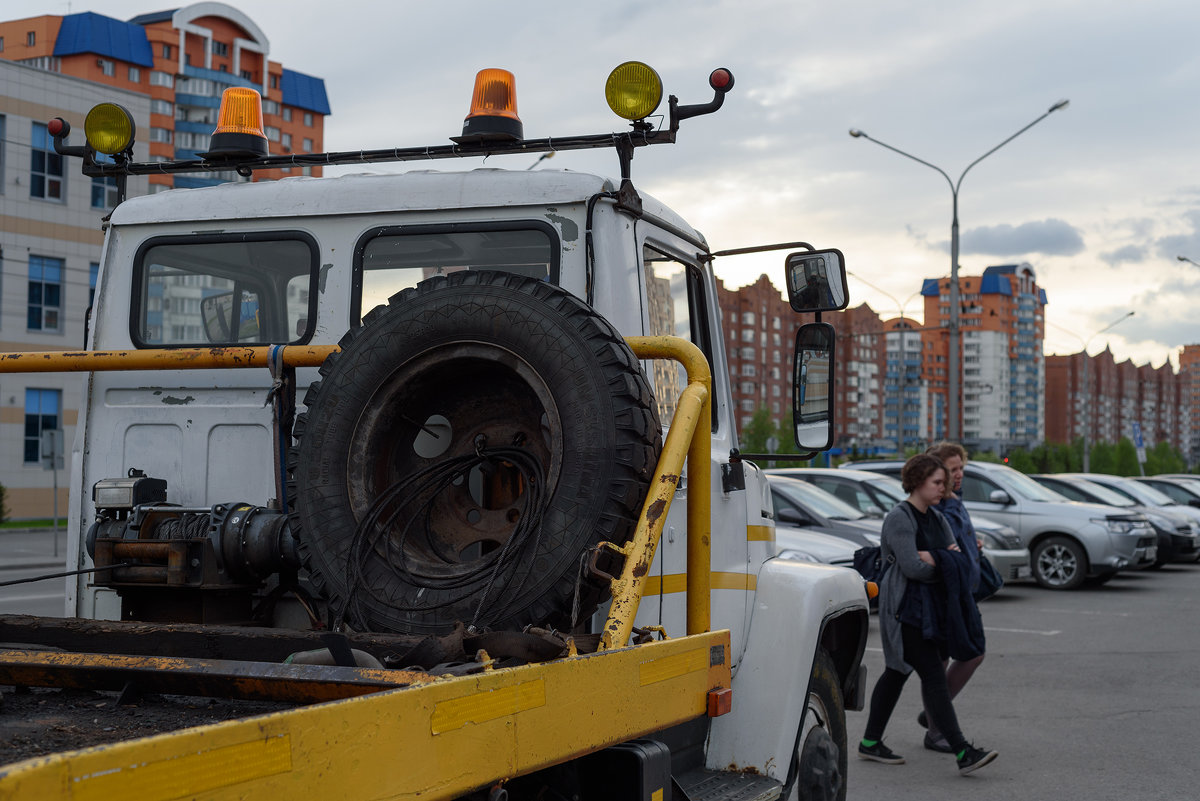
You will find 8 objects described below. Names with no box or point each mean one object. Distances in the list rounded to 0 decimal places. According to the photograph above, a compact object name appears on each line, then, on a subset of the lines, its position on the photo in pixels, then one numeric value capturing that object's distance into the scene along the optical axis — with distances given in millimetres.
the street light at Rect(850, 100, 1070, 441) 26141
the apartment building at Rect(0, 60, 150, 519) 34281
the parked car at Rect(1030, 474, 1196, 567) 20203
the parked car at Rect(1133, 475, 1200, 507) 27141
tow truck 2186
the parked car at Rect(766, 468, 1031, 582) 15453
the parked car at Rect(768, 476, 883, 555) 13367
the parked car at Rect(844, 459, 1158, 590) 16922
